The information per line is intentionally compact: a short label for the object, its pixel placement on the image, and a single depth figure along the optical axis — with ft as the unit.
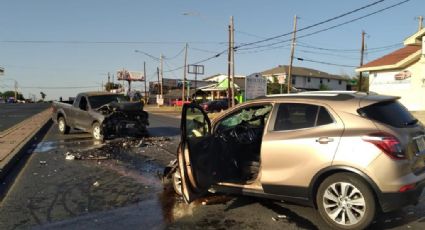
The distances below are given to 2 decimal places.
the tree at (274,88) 225.43
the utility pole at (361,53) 156.46
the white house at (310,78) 279.90
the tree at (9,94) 601.21
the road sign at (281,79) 143.13
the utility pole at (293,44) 124.77
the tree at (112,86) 431.43
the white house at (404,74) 98.09
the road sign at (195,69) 232.82
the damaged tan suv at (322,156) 16.88
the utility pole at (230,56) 116.57
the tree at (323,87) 274.73
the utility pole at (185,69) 192.11
